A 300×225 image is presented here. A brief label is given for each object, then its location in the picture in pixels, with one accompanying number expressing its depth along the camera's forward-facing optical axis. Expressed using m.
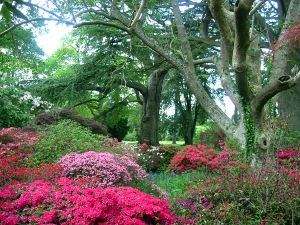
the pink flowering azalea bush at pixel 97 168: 5.31
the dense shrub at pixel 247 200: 4.01
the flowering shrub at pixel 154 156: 9.99
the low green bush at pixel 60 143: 6.57
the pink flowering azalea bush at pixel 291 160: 4.59
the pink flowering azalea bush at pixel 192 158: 8.94
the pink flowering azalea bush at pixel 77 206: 3.62
